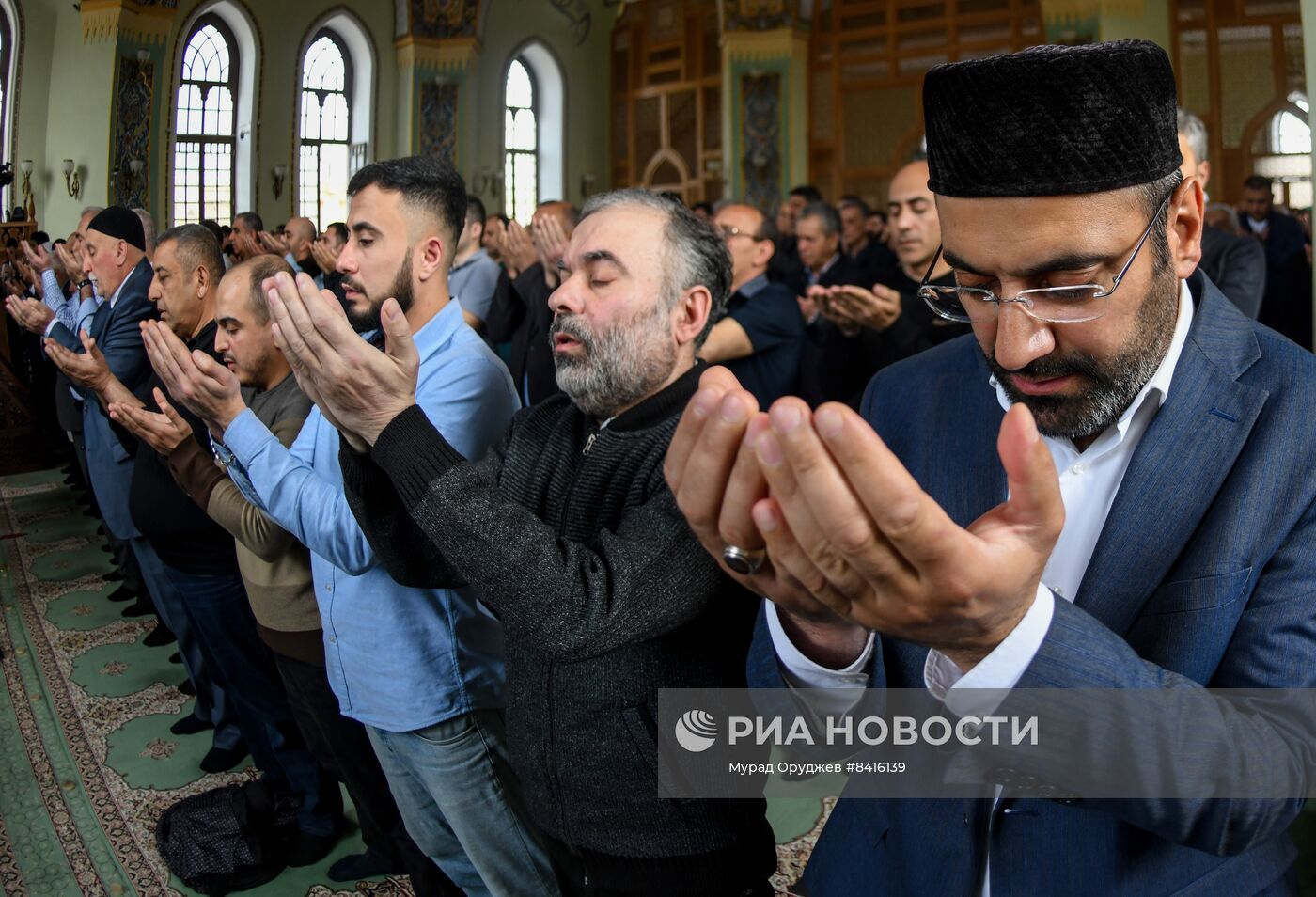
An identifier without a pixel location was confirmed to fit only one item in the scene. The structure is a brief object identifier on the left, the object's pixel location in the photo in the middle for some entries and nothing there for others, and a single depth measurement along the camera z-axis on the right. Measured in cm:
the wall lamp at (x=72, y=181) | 827
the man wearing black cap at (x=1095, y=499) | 86
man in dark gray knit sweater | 142
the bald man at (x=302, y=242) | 717
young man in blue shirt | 204
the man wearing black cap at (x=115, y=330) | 394
